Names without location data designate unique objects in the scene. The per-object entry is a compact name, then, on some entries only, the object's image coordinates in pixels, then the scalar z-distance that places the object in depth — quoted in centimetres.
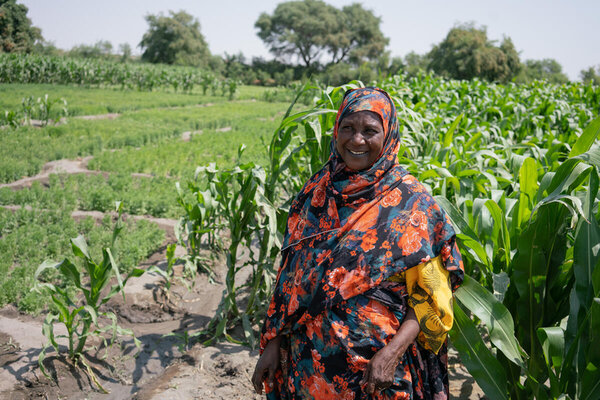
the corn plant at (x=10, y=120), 928
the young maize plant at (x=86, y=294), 264
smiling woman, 152
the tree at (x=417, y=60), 3936
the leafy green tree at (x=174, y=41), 5094
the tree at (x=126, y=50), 5247
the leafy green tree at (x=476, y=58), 3056
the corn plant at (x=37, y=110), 1033
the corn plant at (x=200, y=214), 339
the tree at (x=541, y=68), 3388
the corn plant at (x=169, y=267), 332
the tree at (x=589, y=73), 5566
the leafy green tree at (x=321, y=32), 5525
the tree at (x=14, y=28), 3712
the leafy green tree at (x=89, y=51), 5252
